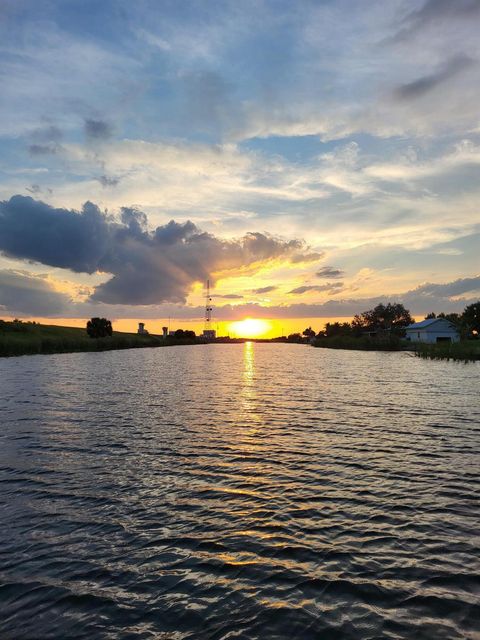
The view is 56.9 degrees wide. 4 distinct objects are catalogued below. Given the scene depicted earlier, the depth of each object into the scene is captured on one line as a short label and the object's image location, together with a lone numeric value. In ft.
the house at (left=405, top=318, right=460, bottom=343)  479.00
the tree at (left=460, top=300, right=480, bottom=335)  566.44
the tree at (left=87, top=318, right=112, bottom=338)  634.43
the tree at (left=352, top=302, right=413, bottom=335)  569.96
